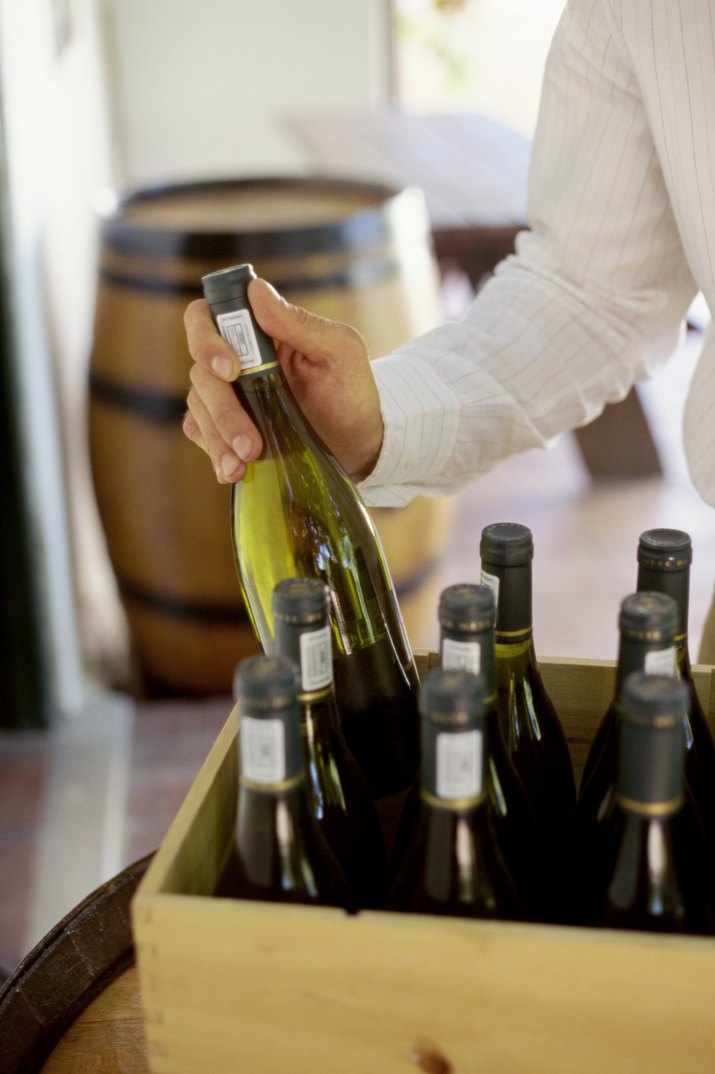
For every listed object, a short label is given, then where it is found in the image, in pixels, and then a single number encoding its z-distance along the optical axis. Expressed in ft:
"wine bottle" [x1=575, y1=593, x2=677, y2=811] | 1.79
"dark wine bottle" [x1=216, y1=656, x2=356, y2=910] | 1.66
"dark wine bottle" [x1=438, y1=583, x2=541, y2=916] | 1.84
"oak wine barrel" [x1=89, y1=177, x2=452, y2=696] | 5.94
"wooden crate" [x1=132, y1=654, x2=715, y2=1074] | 1.63
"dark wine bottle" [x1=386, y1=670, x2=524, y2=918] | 1.63
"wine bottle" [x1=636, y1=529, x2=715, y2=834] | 2.07
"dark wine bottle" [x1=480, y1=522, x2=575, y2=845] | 2.44
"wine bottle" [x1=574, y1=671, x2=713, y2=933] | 1.62
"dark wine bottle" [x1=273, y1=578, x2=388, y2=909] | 1.88
